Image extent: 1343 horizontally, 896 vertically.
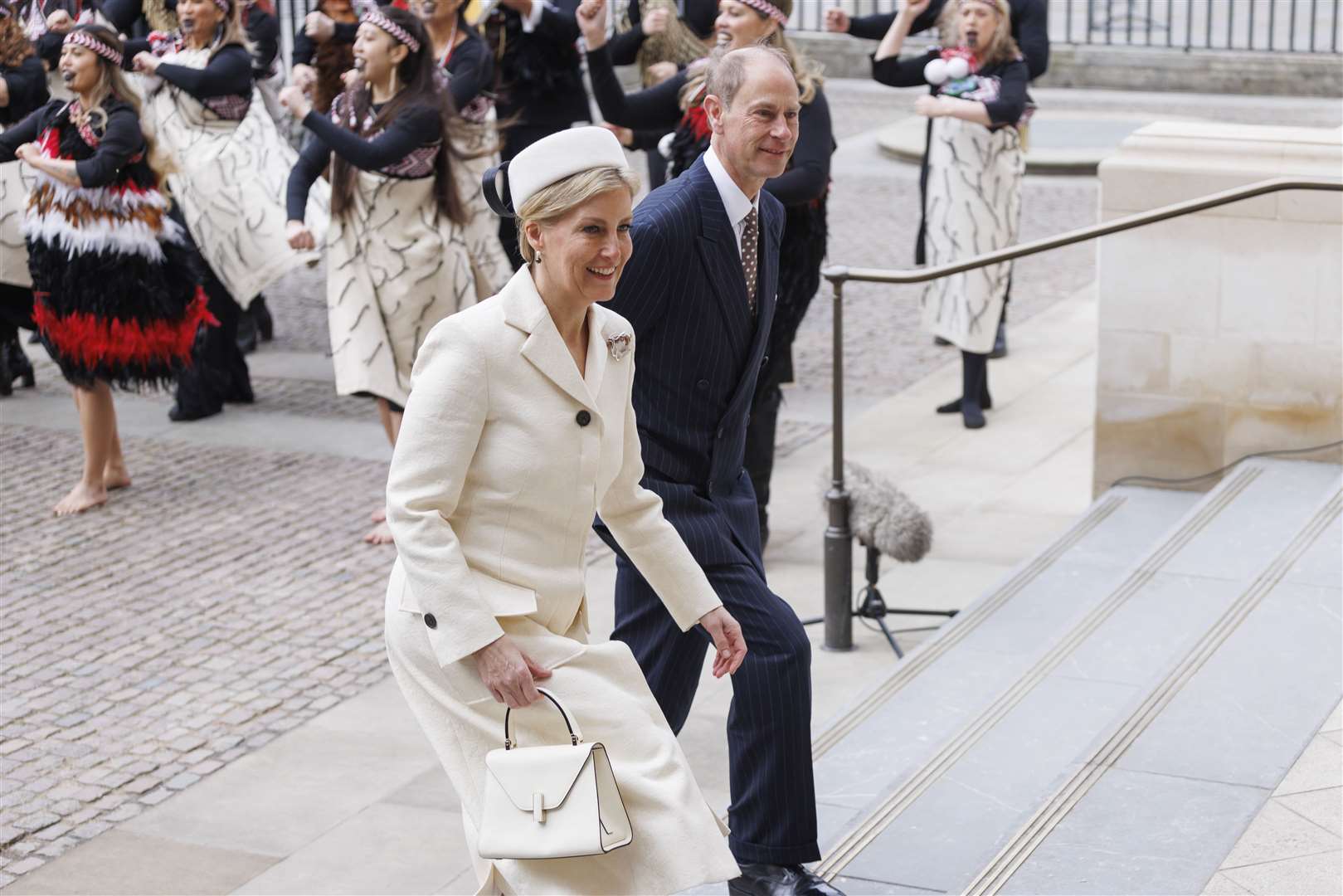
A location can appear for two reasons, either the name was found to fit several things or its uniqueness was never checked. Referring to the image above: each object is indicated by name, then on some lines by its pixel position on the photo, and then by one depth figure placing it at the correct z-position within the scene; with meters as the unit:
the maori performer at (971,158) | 18.23
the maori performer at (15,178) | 17.77
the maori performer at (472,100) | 17.42
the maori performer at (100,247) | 15.85
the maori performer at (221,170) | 19.00
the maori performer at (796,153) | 13.28
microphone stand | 13.31
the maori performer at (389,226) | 15.63
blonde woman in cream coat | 6.80
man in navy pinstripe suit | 8.48
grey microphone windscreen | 13.20
